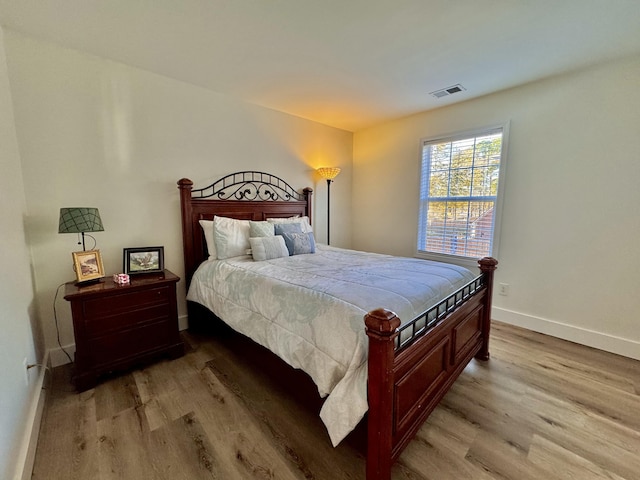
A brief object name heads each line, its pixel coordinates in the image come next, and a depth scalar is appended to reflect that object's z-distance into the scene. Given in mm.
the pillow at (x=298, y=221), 3197
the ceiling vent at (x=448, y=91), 2795
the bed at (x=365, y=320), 1162
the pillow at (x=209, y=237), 2684
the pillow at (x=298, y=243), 2840
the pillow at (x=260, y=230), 2797
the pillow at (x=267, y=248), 2555
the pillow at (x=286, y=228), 2924
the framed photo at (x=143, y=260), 2336
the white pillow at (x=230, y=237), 2635
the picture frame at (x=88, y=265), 1992
